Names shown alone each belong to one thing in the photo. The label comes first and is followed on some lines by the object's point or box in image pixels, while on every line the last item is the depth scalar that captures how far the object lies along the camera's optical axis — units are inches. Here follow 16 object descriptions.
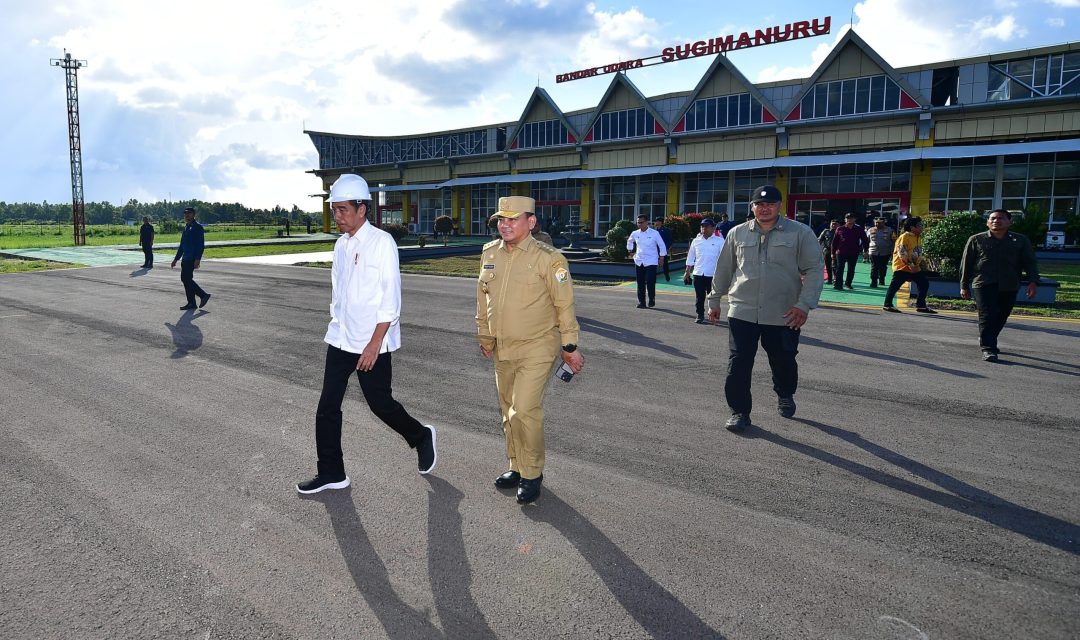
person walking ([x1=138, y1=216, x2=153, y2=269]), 950.8
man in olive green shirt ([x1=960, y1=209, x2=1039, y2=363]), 319.3
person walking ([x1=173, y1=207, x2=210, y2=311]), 495.2
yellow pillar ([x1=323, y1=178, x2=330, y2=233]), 2721.5
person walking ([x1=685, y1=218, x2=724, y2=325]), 462.3
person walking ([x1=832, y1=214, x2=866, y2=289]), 626.5
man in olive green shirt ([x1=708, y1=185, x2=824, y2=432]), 215.5
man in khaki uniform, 159.0
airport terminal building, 1162.6
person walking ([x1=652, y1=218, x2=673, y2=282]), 574.3
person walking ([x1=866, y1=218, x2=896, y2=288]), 604.1
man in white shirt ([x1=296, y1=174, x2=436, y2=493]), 163.5
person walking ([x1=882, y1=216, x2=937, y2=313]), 469.1
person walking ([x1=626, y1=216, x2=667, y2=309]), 502.3
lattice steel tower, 1959.9
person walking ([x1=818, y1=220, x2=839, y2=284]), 689.6
